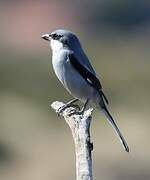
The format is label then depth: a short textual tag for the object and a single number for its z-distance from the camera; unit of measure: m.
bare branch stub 9.24
